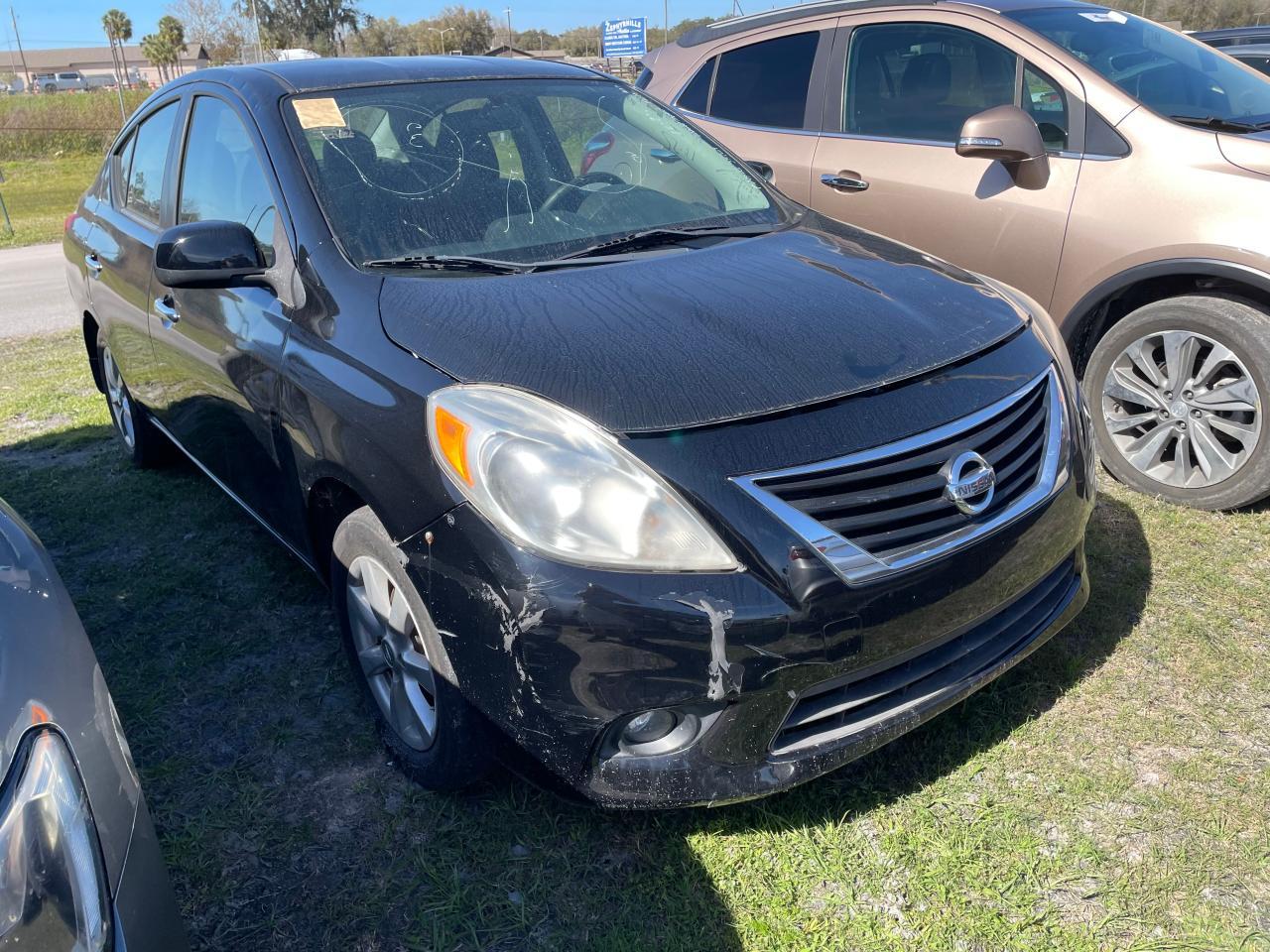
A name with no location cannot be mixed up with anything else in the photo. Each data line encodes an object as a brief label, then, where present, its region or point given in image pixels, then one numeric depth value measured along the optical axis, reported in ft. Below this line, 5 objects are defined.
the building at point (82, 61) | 265.24
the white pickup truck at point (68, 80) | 252.42
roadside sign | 134.48
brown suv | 11.69
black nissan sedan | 6.21
